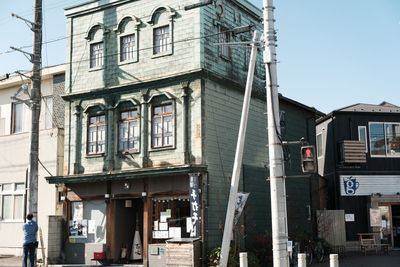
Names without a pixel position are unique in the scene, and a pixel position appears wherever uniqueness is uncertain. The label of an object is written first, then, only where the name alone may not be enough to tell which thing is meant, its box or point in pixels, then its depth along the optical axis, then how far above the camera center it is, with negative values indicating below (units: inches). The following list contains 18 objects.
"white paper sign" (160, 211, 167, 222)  796.8 -2.6
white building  952.3 +118.8
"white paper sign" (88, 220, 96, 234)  863.1 -19.2
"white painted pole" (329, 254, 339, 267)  515.2 -48.0
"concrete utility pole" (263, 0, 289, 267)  500.1 +59.6
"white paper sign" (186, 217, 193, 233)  750.7 -16.2
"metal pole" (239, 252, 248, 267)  569.3 -52.5
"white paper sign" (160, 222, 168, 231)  792.3 -18.6
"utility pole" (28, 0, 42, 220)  762.2 +166.2
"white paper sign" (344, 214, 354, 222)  1088.8 -12.0
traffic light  512.1 +51.4
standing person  693.3 -31.3
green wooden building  780.6 +146.9
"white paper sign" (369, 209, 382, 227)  1087.6 -12.8
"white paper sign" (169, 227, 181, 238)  780.6 -26.9
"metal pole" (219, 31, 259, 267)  640.4 +42.7
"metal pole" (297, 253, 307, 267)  524.0 -48.4
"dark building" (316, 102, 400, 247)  1096.2 +90.1
